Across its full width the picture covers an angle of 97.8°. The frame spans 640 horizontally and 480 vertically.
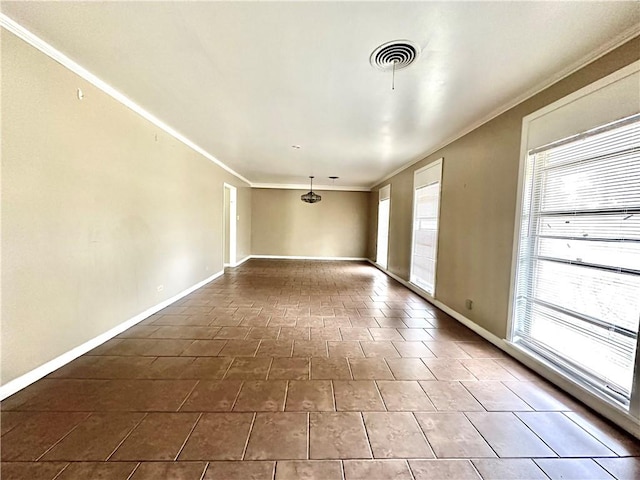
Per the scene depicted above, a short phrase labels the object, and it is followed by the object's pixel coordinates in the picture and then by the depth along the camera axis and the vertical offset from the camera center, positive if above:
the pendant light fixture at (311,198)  7.74 +0.73
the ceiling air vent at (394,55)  1.93 +1.25
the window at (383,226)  7.48 +0.01
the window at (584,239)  1.78 -0.05
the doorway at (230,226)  7.56 -0.12
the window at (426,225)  4.56 +0.05
